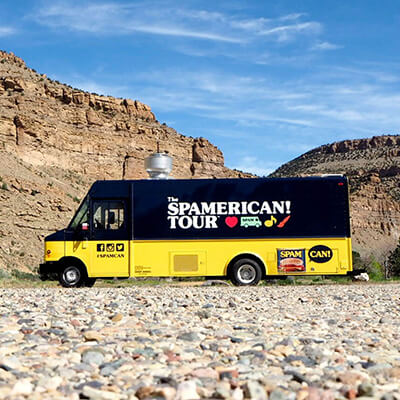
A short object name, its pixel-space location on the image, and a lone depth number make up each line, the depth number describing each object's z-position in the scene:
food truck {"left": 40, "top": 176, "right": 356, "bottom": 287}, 16.27
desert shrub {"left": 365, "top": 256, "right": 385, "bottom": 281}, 43.59
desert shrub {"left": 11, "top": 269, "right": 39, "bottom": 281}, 28.09
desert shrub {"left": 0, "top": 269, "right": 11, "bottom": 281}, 24.51
